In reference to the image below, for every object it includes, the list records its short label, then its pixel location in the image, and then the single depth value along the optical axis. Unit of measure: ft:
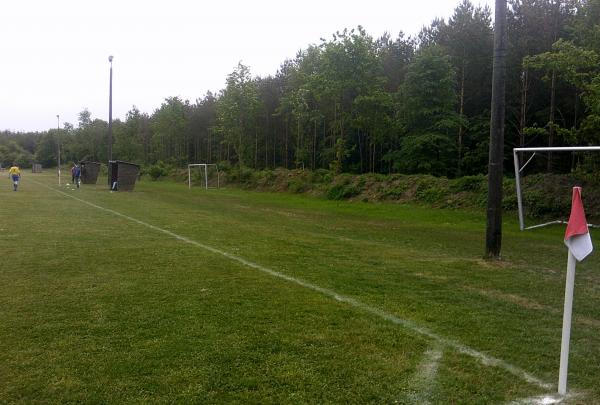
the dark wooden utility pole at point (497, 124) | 31.22
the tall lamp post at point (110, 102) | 116.45
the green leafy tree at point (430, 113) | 120.06
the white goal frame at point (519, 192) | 51.70
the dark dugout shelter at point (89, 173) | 160.04
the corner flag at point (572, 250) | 12.41
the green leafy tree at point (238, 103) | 178.91
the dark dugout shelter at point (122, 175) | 115.96
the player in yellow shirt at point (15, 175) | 107.69
